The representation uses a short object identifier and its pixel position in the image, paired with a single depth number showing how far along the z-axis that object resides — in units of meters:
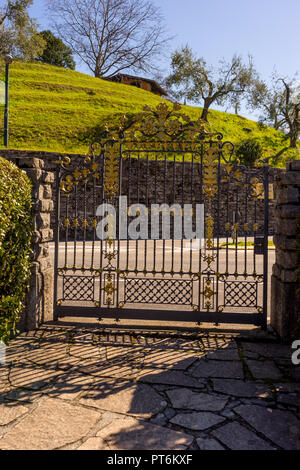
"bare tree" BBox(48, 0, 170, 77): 39.41
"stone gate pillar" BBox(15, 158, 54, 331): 5.11
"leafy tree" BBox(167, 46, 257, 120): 33.78
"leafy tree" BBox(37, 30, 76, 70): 41.06
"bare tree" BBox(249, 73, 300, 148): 35.94
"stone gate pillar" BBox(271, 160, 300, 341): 4.77
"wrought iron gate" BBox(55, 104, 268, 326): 5.33
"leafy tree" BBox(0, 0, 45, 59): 28.14
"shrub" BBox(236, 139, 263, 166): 27.39
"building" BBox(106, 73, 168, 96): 43.59
